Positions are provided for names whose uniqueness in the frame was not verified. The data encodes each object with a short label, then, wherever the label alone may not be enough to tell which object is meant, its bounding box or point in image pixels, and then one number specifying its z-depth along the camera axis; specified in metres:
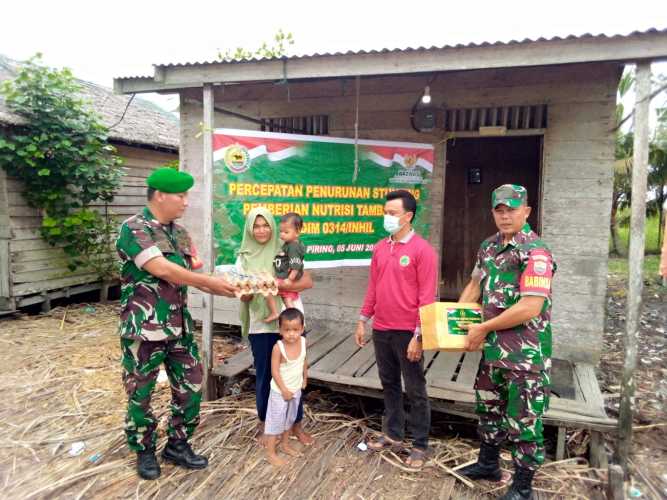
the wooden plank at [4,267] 7.34
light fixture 4.41
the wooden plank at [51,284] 7.57
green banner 4.23
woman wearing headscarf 3.51
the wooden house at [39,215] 7.40
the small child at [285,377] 3.36
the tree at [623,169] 10.90
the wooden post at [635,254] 3.47
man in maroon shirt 3.26
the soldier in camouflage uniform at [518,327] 2.72
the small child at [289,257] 3.59
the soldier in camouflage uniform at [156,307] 2.99
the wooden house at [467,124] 3.83
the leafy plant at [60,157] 7.38
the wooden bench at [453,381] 3.69
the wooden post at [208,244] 4.23
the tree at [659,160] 12.59
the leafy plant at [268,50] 15.10
